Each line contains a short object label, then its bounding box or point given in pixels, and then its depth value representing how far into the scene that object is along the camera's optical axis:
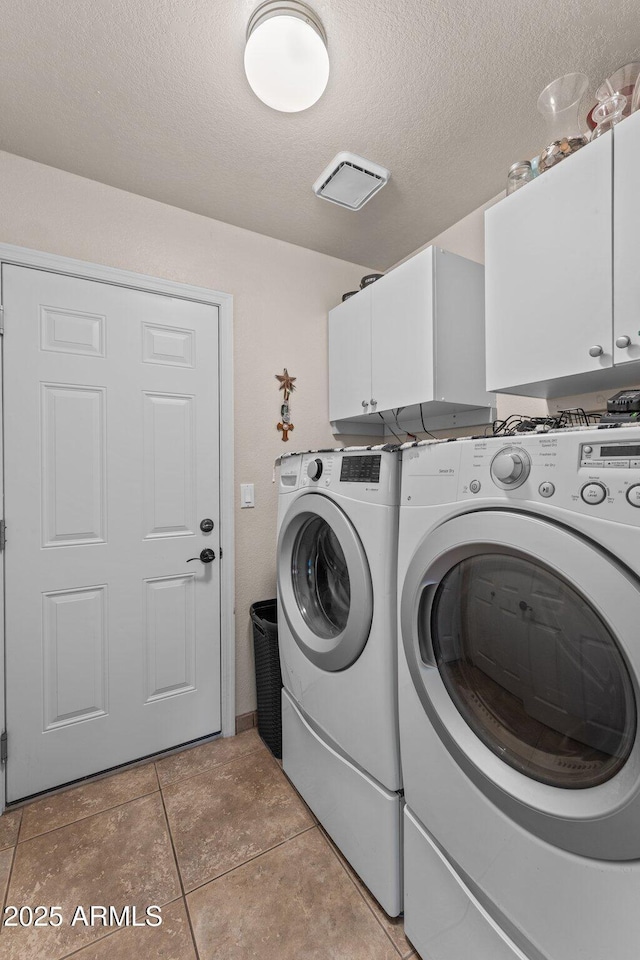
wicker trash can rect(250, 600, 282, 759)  1.92
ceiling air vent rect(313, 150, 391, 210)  1.59
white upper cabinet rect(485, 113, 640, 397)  1.00
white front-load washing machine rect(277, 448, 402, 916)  1.18
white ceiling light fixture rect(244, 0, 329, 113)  1.07
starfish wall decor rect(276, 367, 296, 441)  2.26
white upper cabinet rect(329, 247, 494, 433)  1.69
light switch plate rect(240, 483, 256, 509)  2.15
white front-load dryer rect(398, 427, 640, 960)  0.69
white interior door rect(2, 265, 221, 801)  1.67
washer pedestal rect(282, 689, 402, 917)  1.20
